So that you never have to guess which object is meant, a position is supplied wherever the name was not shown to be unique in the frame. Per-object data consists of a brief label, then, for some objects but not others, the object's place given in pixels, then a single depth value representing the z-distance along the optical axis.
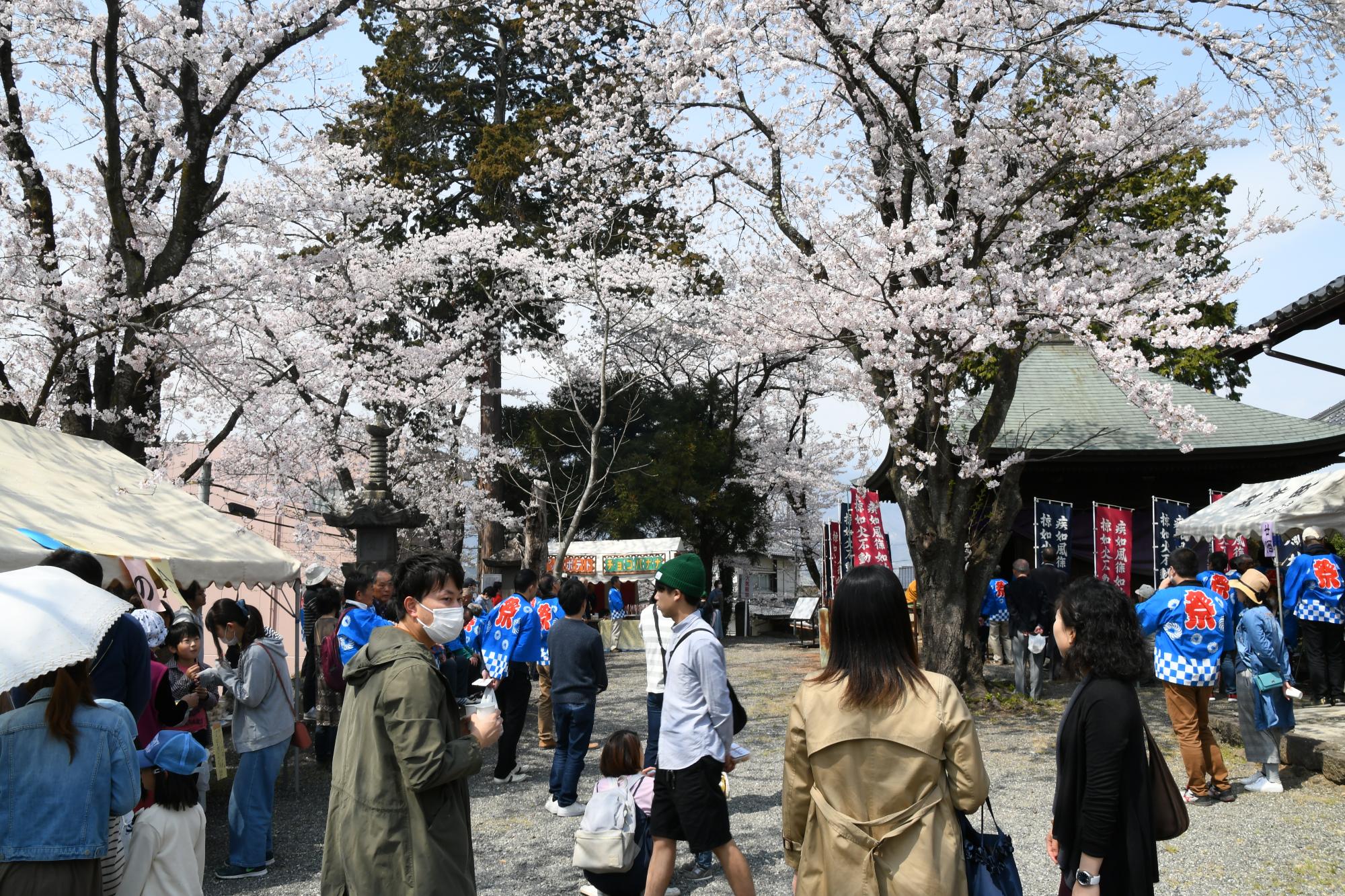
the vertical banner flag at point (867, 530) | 14.20
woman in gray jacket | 5.70
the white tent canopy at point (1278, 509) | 10.01
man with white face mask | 2.87
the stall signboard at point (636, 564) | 24.89
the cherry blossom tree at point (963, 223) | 9.98
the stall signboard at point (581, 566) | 26.02
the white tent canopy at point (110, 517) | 6.57
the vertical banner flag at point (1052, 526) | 13.74
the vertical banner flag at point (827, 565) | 18.39
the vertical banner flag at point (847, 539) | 15.23
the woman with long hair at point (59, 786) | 2.88
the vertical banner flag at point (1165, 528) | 13.58
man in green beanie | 4.23
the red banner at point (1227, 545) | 14.68
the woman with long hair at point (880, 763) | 2.73
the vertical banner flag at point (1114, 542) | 13.38
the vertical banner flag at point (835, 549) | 17.27
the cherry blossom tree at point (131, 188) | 9.05
